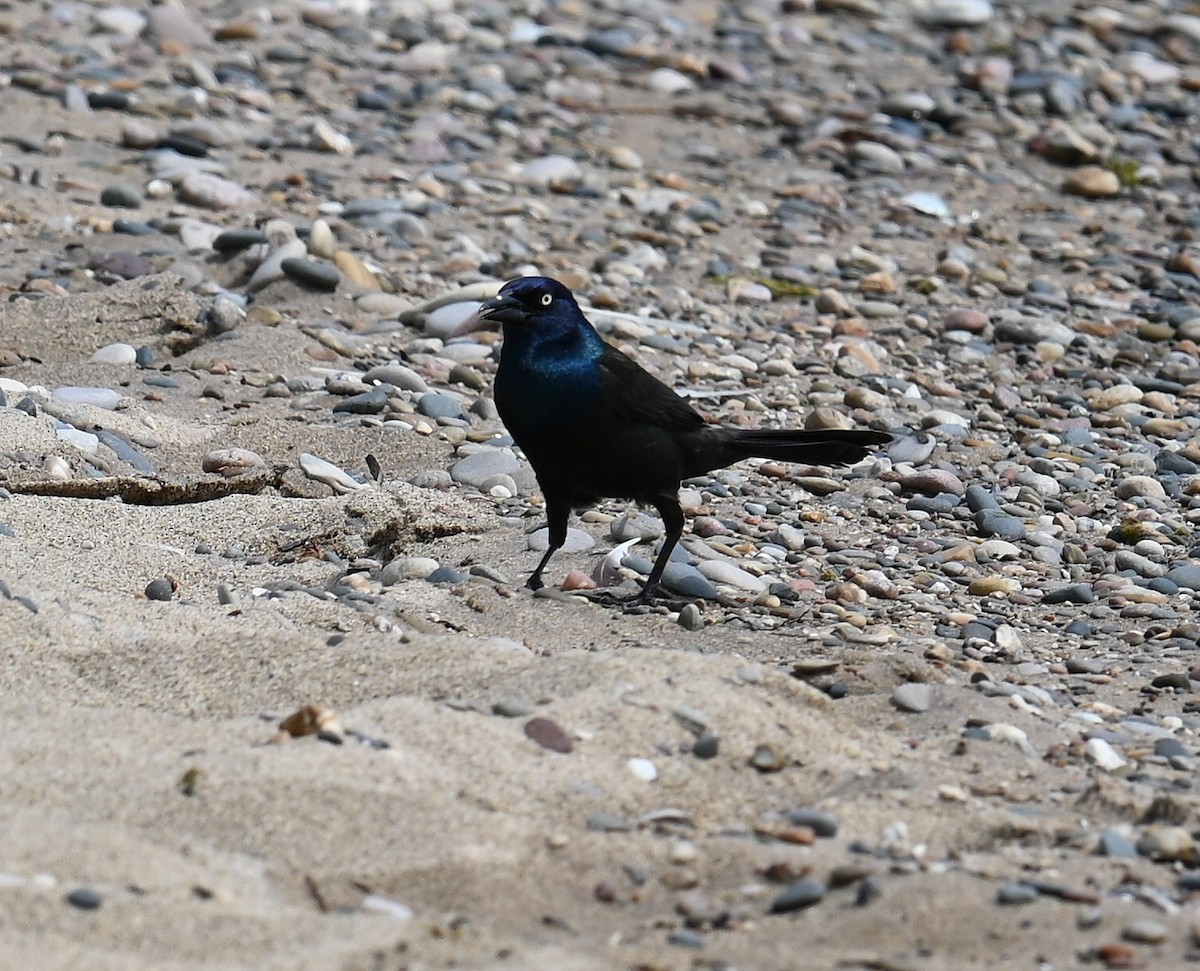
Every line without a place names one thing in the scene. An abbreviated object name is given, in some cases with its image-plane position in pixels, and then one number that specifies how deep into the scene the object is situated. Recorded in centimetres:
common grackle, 968
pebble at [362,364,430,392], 1318
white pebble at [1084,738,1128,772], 758
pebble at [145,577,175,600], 891
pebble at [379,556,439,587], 966
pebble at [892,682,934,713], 805
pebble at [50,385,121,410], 1209
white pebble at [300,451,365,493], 1136
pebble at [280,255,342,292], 1462
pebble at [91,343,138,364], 1317
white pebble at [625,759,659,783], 709
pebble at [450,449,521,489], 1174
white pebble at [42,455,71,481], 1055
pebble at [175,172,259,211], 1641
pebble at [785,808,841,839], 675
